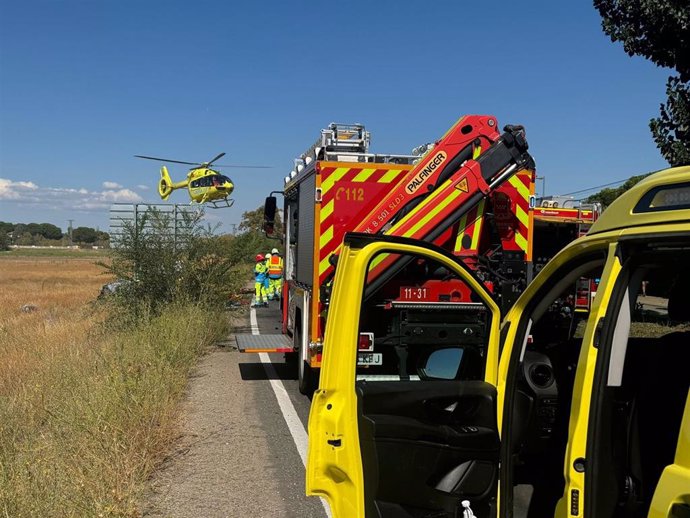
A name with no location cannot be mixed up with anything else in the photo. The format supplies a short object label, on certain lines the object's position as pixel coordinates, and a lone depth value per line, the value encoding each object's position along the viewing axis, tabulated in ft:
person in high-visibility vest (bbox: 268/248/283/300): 64.21
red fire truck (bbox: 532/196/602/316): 51.11
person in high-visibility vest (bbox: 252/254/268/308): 65.51
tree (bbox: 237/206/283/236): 198.88
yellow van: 7.40
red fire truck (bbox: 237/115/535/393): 24.25
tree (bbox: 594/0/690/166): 37.88
